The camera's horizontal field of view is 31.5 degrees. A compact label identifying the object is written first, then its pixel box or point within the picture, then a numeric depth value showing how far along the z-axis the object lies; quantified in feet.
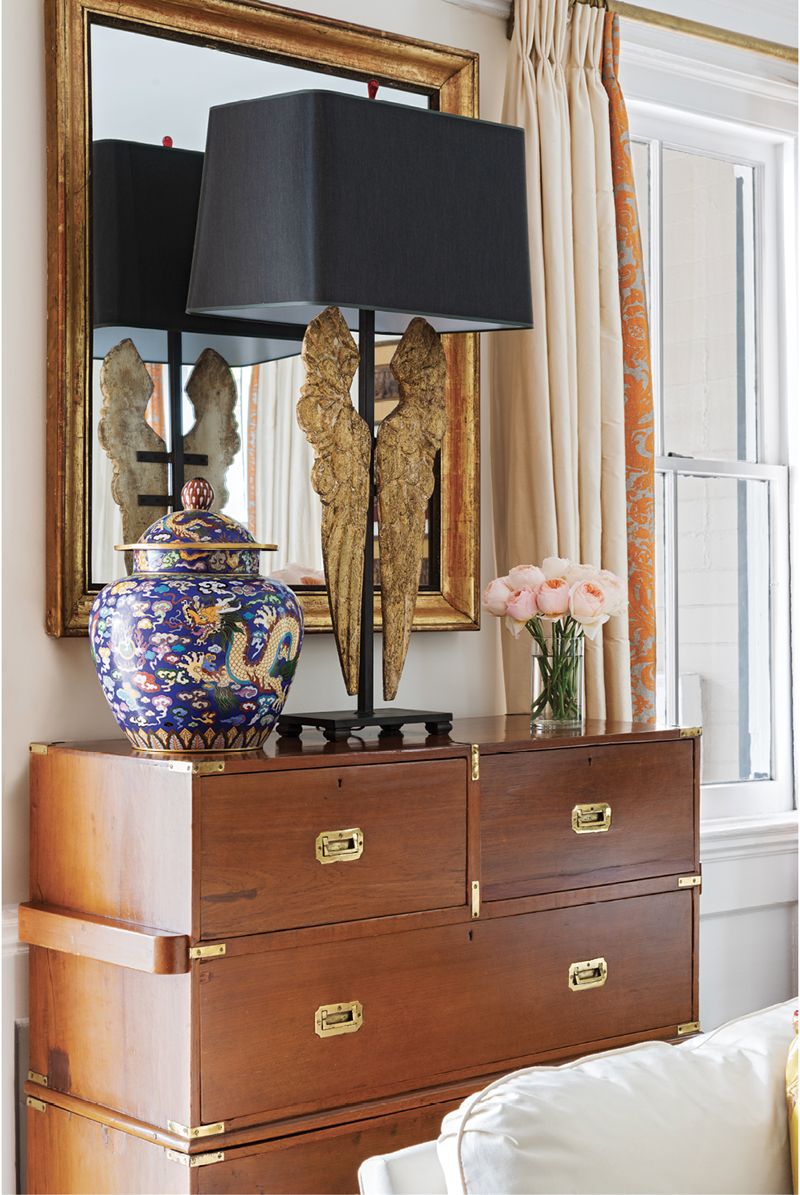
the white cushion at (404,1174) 4.29
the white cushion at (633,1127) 3.76
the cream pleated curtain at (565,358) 9.45
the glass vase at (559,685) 8.24
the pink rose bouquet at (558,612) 8.24
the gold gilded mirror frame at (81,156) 7.61
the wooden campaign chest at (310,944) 6.24
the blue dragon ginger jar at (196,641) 6.47
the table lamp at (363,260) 6.97
